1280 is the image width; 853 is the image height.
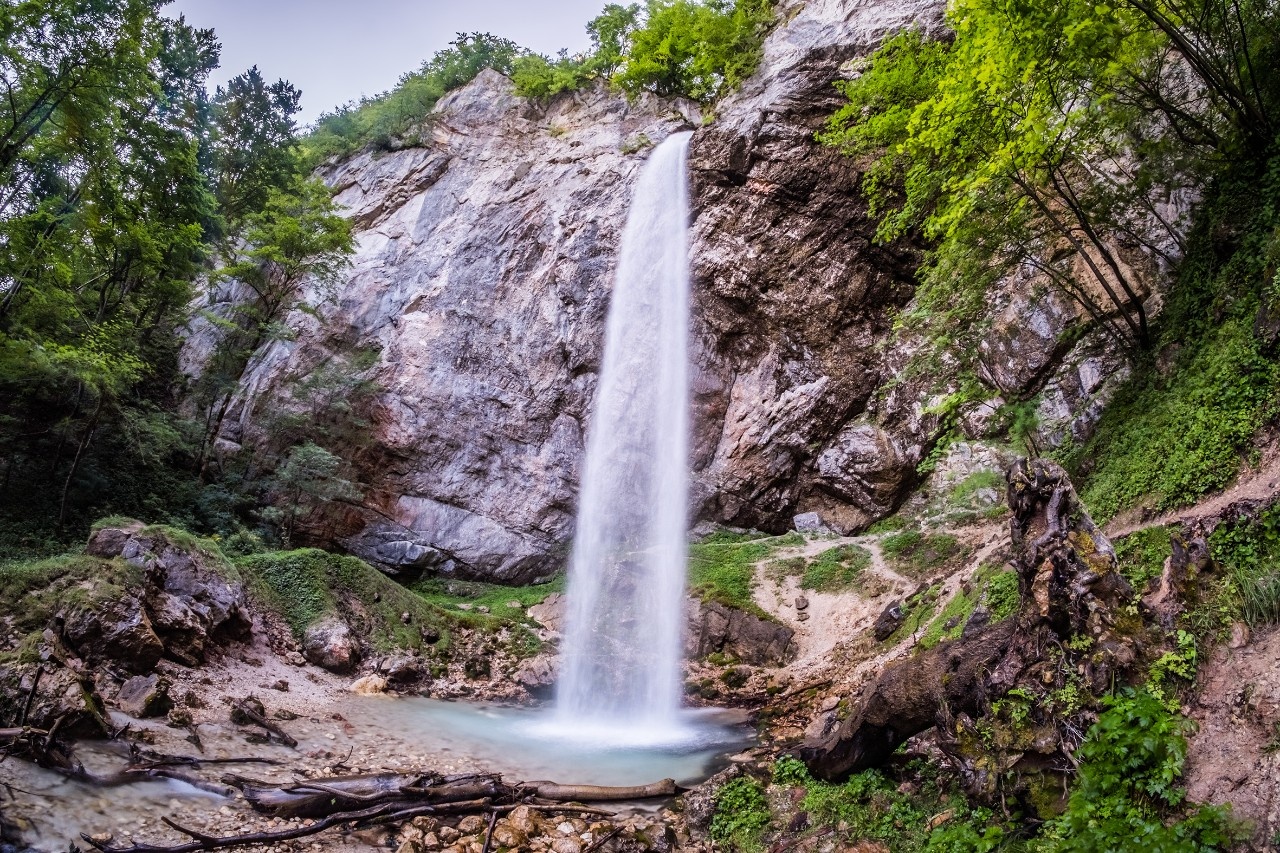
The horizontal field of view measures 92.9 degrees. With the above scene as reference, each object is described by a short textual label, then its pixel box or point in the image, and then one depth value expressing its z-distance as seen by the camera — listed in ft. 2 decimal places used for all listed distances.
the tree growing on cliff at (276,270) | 61.46
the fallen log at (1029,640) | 13.46
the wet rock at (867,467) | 54.75
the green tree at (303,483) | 53.67
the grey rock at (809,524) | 57.00
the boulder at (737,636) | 41.57
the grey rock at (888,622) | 35.09
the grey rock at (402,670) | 37.48
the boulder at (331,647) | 36.73
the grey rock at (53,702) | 17.87
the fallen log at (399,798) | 17.15
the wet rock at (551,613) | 50.56
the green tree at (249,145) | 74.13
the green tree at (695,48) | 69.51
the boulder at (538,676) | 41.50
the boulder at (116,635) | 25.03
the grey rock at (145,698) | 22.16
